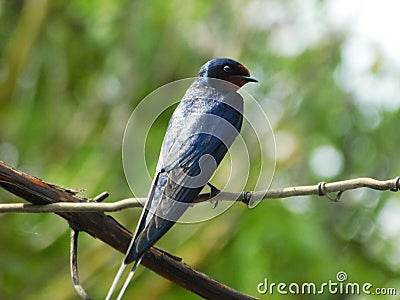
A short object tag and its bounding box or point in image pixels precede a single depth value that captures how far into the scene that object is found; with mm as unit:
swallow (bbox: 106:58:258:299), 5156
